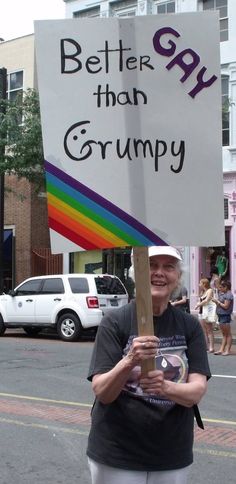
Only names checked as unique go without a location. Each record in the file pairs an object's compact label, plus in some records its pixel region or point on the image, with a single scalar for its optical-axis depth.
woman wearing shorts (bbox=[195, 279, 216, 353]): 13.63
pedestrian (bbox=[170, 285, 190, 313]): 14.06
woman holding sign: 2.54
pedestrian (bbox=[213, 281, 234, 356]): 13.30
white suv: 15.49
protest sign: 2.56
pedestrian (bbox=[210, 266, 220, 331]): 17.05
